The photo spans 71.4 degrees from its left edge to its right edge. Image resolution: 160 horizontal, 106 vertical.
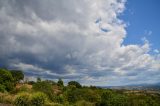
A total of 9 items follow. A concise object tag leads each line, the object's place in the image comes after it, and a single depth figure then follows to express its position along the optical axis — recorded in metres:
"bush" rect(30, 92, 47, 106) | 29.90
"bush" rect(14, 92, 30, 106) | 29.61
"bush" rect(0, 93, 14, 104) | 32.25
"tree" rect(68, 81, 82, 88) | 68.77
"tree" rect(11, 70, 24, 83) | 62.39
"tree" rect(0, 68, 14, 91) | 50.54
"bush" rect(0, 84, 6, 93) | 46.37
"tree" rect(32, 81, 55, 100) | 44.44
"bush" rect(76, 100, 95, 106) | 36.94
